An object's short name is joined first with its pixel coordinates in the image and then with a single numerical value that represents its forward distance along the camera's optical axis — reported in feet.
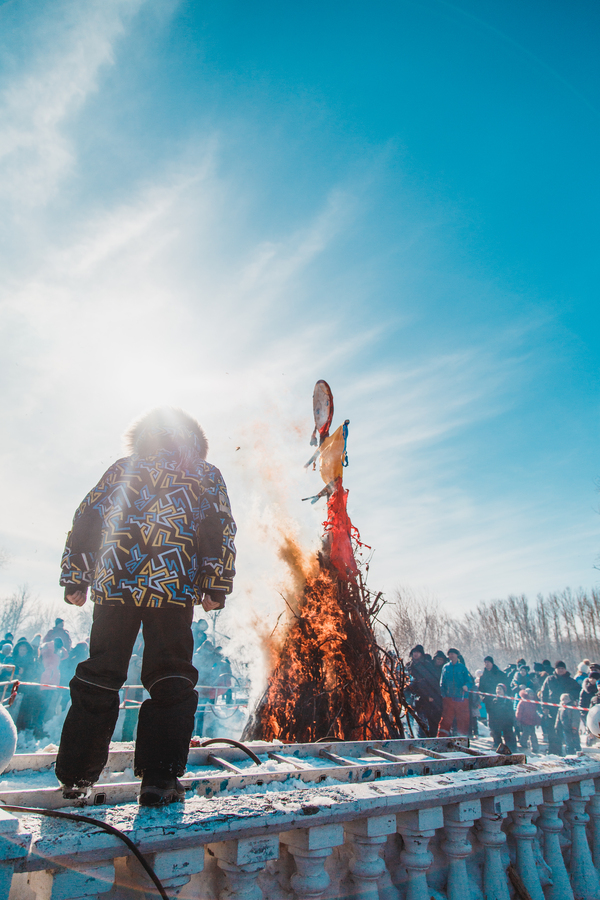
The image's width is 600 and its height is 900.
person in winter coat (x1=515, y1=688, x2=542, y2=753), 35.37
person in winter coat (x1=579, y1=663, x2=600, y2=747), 29.53
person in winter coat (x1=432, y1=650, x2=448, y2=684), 33.92
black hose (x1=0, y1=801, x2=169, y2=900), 4.29
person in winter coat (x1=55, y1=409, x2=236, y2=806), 6.01
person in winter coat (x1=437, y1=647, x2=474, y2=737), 29.84
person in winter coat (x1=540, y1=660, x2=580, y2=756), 33.35
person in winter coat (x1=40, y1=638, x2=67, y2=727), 29.25
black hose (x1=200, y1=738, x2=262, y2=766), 9.29
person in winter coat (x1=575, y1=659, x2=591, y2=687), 32.59
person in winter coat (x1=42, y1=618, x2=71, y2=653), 32.14
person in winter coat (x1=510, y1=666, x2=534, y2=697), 37.83
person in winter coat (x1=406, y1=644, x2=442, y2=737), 28.99
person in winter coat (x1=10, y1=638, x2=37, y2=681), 29.01
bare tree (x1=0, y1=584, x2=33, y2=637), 180.14
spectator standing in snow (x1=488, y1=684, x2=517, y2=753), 31.89
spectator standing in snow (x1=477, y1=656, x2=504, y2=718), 32.24
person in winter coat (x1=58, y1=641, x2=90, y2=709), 30.58
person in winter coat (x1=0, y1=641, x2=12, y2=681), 29.82
